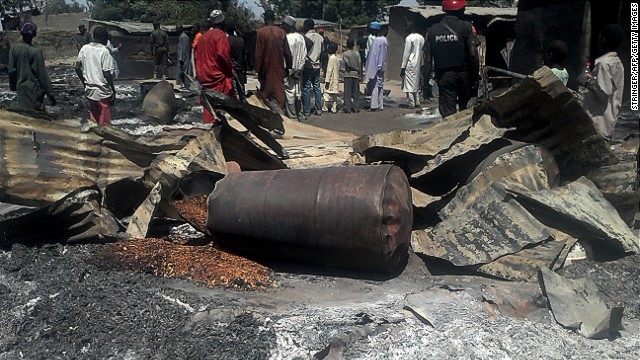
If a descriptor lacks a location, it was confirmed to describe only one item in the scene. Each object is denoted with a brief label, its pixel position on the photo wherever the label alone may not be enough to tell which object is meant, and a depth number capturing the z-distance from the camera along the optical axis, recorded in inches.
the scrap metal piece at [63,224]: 162.2
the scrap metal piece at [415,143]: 170.1
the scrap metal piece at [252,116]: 192.5
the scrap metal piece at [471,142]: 165.8
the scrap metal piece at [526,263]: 141.6
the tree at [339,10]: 1603.1
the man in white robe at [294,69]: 369.9
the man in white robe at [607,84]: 204.7
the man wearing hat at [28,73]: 283.6
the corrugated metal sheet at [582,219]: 153.1
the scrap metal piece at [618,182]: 167.5
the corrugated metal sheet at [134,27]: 684.7
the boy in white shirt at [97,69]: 275.3
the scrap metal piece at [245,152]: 186.9
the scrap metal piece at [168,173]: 171.3
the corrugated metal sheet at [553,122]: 155.4
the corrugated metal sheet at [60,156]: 167.9
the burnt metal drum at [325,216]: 140.4
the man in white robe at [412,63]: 435.8
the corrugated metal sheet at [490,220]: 148.4
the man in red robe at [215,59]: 285.3
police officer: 259.0
